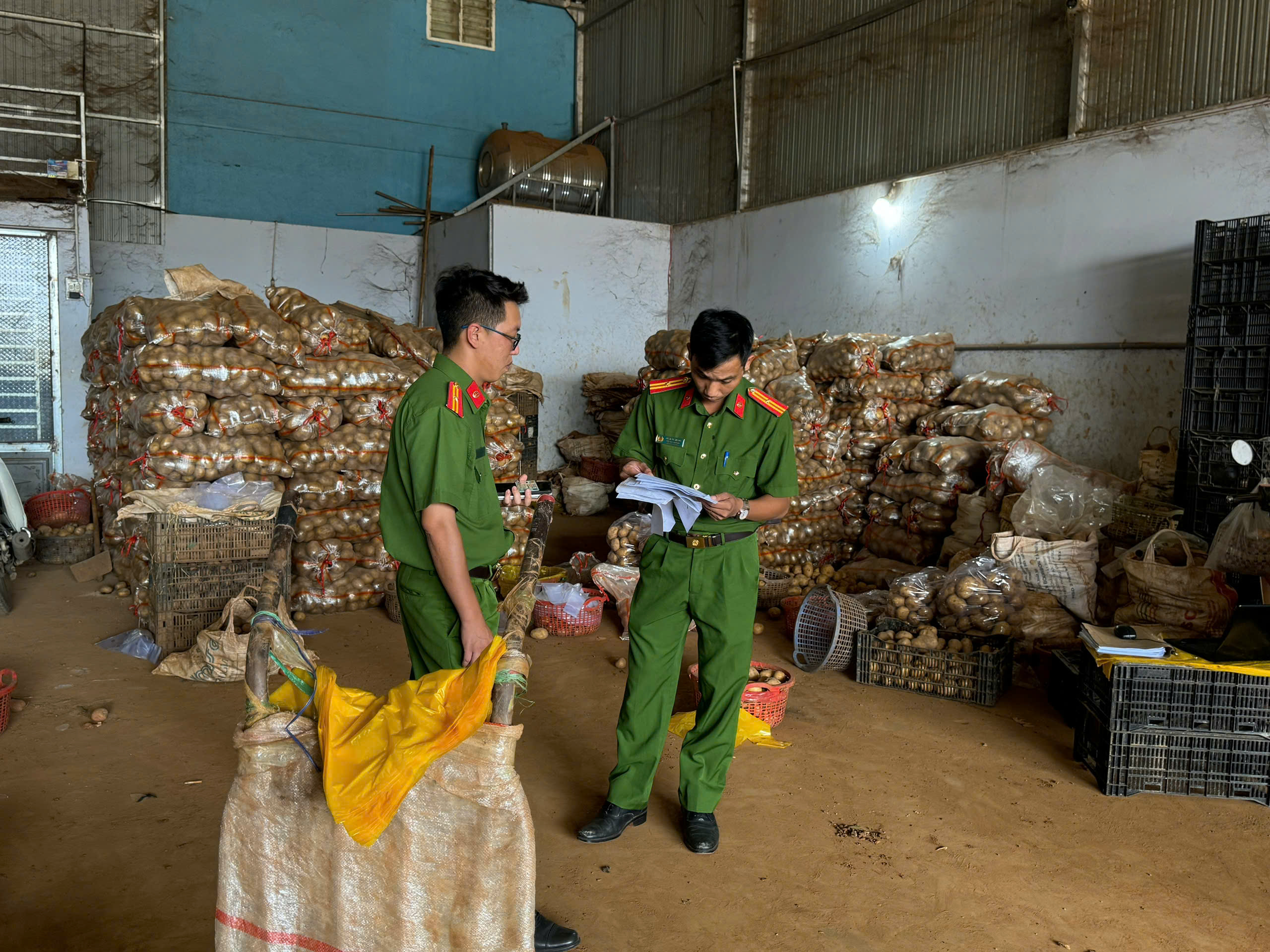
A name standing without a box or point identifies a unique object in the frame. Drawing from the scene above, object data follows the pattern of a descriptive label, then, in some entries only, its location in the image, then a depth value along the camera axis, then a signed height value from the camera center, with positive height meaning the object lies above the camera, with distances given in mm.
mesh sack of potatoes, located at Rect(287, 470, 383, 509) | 5473 -509
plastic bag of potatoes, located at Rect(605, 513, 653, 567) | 5852 -838
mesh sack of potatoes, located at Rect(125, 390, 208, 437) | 4988 -68
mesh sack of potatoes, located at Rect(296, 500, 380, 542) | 5523 -733
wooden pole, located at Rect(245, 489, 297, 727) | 1667 -432
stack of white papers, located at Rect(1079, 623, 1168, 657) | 3498 -872
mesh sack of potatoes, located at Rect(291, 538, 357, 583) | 5535 -963
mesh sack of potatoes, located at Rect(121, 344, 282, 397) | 5008 +177
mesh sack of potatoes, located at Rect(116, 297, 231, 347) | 5066 +446
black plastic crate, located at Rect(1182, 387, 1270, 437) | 4691 +93
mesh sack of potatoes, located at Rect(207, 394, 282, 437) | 5141 -79
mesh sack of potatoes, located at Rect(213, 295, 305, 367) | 5262 +421
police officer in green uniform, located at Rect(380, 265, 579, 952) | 2182 -206
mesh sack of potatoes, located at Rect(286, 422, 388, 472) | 5453 -284
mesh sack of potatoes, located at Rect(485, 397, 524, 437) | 6109 -60
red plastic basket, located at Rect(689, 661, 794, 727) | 4023 -1286
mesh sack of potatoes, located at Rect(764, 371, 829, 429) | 6555 +136
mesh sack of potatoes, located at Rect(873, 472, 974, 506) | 6215 -462
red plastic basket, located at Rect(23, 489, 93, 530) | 7332 -920
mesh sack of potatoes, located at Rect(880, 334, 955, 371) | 6922 +530
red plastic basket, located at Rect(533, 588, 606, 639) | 5473 -1273
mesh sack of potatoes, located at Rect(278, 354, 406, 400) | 5457 +174
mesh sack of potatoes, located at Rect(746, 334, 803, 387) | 6746 +420
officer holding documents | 3002 -608
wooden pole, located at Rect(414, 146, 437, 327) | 11367 +1960
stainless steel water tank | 11172 +3032
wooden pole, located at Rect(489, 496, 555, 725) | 1646 -428
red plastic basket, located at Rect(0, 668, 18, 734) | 3742 -1253
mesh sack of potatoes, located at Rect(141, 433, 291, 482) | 4984 -316
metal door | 8133 +487
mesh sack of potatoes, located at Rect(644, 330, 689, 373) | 6777 +494
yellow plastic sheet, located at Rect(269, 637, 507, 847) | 1592 -599
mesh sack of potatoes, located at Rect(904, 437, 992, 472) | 6207 -226
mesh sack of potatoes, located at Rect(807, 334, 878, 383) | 6672 +458
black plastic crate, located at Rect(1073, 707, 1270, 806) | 3488 -1313
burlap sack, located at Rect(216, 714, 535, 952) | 1623 -837
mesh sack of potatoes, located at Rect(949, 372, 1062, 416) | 6469 +215
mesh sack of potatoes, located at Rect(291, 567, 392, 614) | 5594 -1191
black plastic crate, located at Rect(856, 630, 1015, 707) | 4441 -1263
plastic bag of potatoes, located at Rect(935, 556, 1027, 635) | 4871 -969
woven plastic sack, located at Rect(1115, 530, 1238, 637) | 4145 -782
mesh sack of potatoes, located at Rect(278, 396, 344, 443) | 5387 -81
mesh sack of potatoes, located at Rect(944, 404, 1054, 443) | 6227 -13
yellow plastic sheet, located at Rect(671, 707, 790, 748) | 3957 -1390
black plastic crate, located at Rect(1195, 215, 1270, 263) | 4715 +1027
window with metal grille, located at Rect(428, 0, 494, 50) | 11727 +5103
